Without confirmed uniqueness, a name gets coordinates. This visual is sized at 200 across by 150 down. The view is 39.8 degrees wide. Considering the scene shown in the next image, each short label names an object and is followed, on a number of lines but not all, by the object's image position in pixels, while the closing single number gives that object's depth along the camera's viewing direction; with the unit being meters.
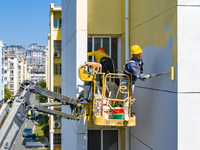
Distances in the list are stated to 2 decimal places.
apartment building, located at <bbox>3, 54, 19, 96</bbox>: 95.31
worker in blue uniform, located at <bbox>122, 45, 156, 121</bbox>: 7.32
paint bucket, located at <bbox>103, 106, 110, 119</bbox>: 7.68
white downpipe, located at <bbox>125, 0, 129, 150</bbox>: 10.21
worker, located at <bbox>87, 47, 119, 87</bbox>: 9.73
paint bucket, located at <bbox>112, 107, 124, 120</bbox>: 7.35
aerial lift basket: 7.27
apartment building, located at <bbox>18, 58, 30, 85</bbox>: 112.88
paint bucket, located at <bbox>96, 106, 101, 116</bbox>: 7.76
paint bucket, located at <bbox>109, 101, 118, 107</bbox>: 8.44
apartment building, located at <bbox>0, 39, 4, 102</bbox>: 62.72
